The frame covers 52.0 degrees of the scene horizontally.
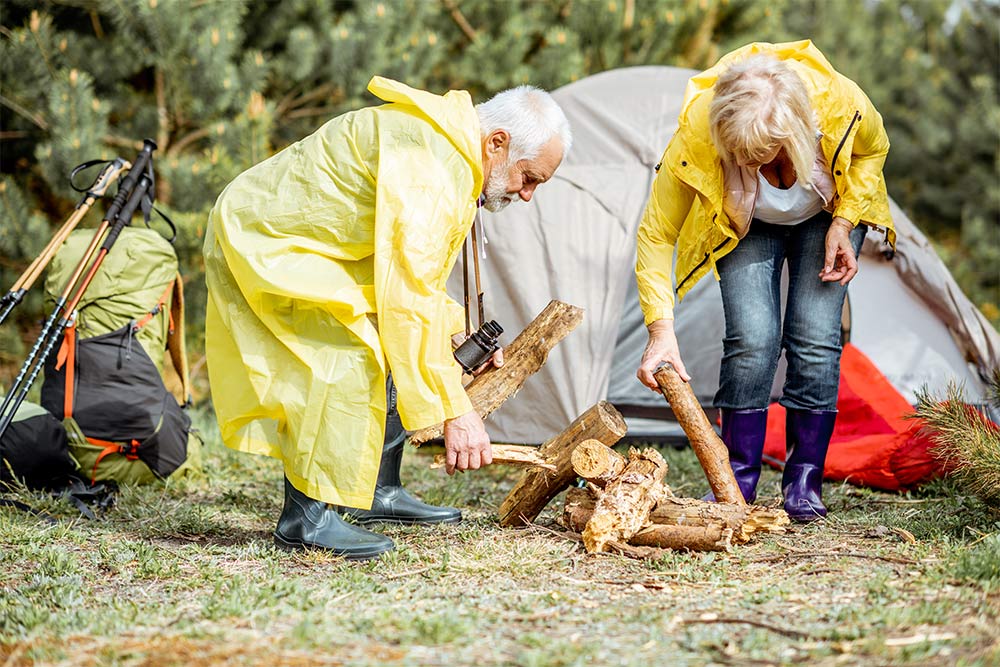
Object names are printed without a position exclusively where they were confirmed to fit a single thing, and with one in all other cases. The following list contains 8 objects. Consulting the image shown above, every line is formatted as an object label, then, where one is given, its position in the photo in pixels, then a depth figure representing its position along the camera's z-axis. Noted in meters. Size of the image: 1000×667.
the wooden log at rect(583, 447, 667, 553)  2.92
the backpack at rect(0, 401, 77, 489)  3.56
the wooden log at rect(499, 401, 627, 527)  3.12
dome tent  4.30
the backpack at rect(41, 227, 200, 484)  3.67
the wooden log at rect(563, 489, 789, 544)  2.94
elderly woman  3.01
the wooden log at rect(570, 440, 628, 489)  3.03
